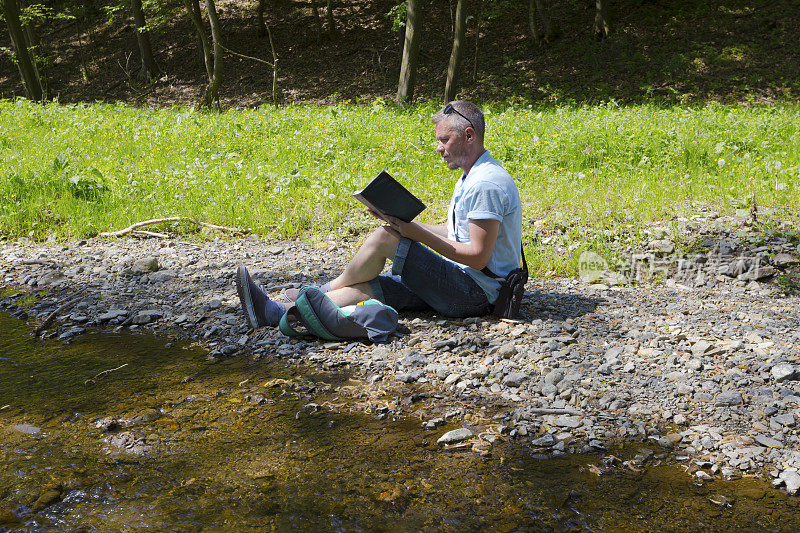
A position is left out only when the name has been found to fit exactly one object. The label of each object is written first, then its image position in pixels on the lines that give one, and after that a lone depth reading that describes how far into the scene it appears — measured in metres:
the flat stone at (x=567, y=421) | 3.28
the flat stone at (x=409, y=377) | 3.91
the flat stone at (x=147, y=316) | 5.18
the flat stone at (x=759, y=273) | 5.56
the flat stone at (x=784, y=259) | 5.59
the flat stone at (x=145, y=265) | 6.49
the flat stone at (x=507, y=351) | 4.12
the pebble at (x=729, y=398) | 3.39
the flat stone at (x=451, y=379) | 3.85
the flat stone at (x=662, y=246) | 6.03
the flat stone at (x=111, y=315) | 5.20
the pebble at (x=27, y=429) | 3.30
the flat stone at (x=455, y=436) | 3.18
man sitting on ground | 4.25
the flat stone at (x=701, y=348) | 3.97
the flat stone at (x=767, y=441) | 2.98
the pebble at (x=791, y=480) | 2.67
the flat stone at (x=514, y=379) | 3.78
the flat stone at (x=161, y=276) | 6.26
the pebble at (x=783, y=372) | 3.56
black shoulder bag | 4.56
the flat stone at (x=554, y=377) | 3.76
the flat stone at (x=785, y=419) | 3.14
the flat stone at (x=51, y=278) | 6.26
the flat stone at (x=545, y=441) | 3.13
